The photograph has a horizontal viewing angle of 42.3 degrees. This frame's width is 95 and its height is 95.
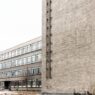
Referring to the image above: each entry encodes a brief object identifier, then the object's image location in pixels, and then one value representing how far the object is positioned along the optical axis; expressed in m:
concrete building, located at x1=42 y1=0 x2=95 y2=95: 14.22
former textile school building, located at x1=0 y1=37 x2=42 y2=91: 23.73
